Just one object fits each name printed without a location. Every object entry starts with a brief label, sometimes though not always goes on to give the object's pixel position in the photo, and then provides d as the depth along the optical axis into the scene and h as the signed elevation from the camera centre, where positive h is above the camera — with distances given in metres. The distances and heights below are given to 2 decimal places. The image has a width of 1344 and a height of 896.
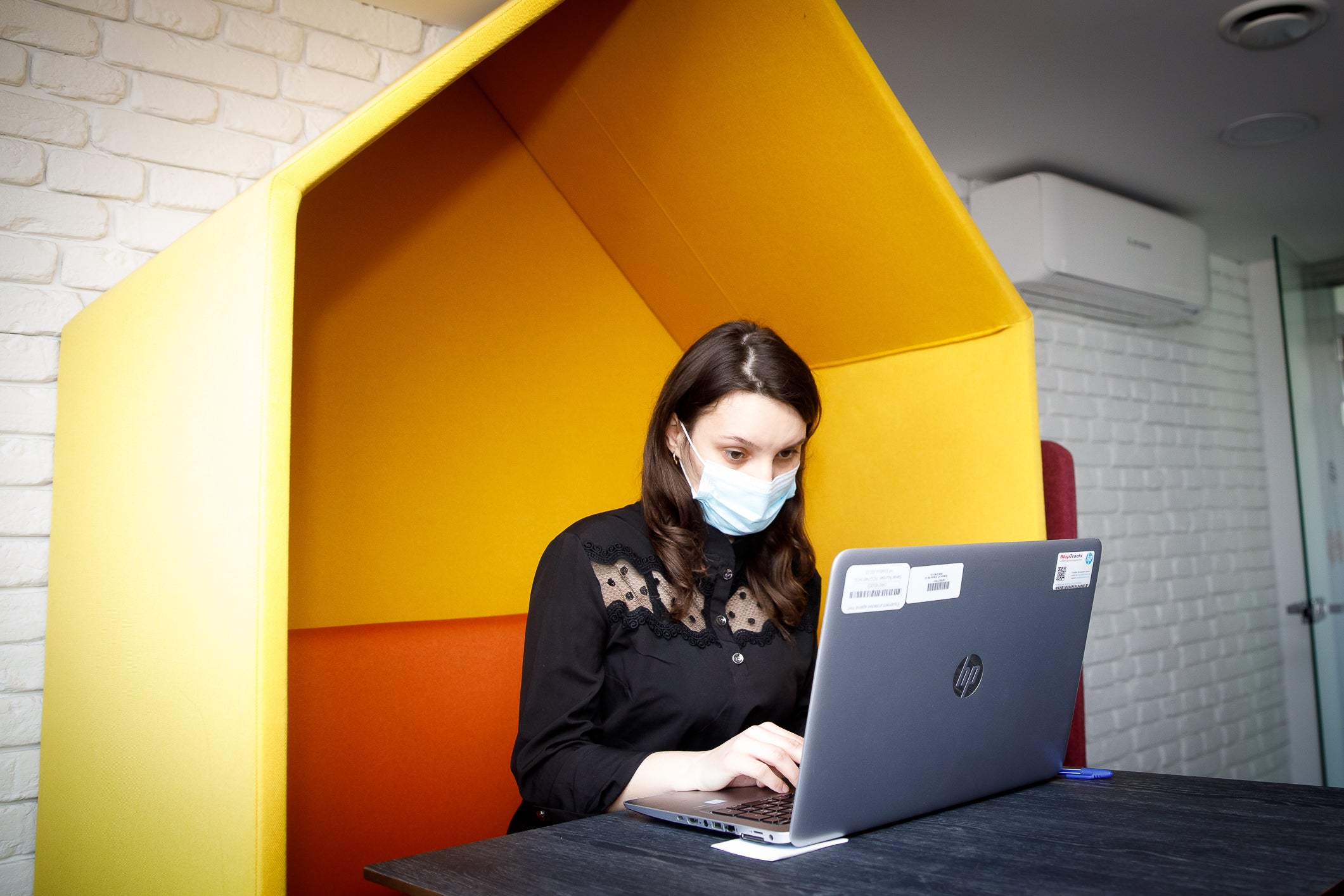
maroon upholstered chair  1.76 +0.10
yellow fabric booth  1.01 +0.33
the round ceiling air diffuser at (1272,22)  1.98 +1.11
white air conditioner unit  2.70 +0.91
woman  1.29 -0.04
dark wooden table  0.76 -0.25
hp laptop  0.83 -0.12
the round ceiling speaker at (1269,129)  2.53 +1.13
